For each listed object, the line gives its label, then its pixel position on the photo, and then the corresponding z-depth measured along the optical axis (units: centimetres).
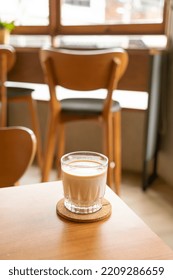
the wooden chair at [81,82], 163
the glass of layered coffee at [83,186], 57
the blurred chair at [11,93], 196
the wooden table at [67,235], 45
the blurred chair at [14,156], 93
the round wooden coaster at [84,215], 54
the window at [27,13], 280
